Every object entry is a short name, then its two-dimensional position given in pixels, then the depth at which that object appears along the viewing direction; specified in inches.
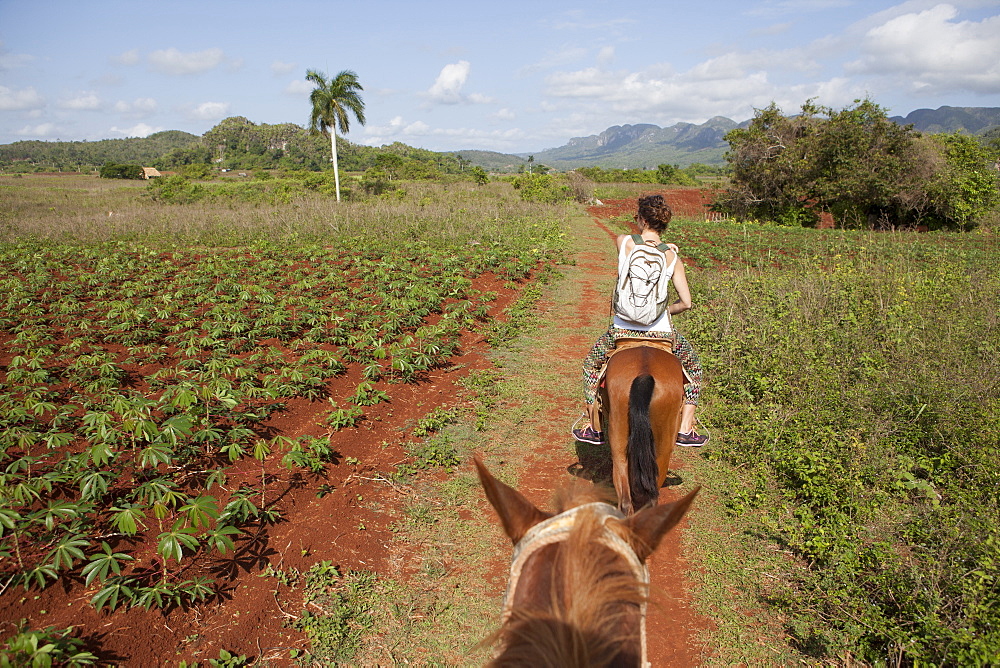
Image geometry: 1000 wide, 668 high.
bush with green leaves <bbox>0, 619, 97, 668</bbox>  83.7
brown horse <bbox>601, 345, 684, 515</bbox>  102.4
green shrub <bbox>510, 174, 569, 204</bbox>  1211.4
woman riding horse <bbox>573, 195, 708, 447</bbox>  120.6
